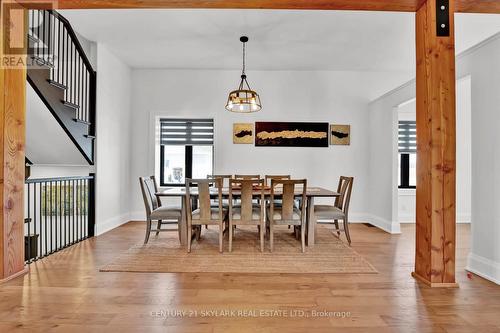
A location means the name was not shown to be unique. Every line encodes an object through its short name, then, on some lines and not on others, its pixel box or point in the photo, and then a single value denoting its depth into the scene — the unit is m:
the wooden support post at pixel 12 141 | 2.44
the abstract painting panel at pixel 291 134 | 5.51
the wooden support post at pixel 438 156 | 2.37
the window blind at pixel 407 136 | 5.69
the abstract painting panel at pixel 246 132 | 5.53
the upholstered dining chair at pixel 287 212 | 3.33
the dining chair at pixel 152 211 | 3.62
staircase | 3.10
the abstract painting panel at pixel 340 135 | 5.51
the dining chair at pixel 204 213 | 3.32
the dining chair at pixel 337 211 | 3.71
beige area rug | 2.83
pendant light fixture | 3.68
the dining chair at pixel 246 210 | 3.30
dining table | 3.49
